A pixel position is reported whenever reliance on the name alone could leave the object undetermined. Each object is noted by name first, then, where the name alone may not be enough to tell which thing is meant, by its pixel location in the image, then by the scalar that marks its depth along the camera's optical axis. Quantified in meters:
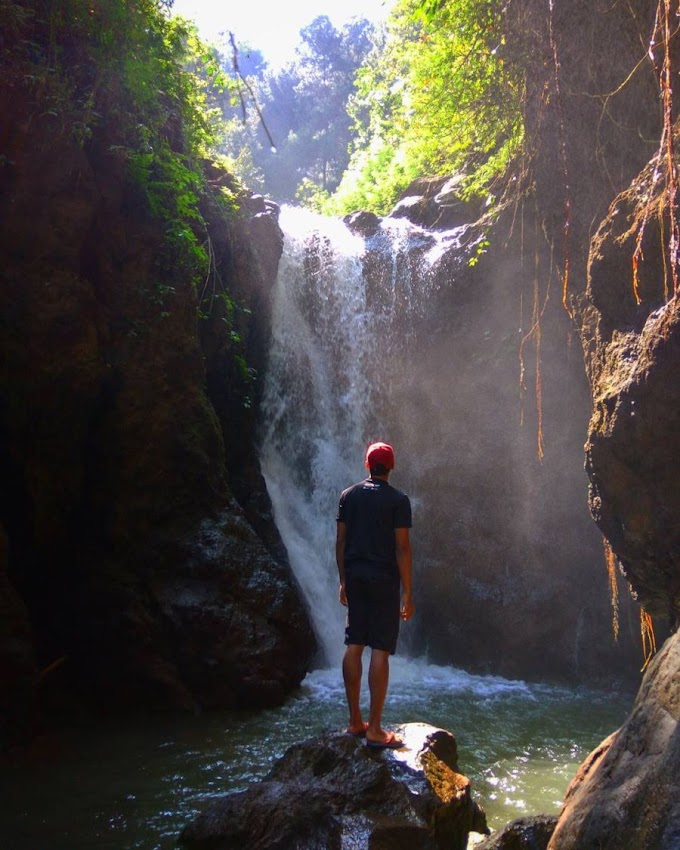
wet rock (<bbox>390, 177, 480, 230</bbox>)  13.16
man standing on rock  4.25
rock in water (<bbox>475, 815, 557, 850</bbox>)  3.59
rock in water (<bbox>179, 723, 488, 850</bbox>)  3.69
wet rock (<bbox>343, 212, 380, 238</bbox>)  13.72
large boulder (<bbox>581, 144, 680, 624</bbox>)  5.12
